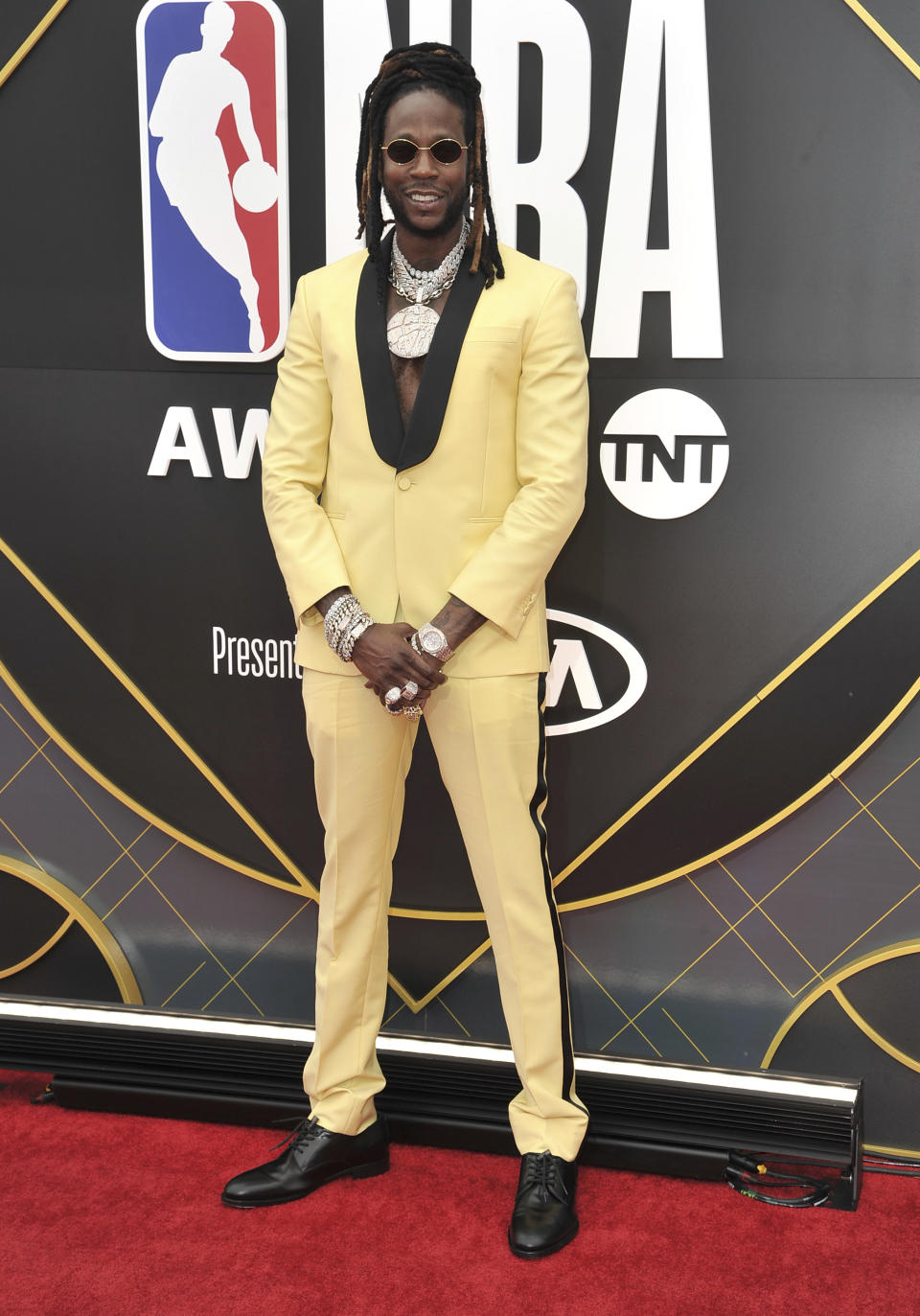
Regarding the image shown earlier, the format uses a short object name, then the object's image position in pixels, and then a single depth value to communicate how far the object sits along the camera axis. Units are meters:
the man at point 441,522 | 2.08
